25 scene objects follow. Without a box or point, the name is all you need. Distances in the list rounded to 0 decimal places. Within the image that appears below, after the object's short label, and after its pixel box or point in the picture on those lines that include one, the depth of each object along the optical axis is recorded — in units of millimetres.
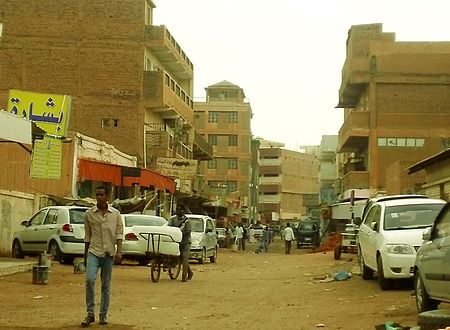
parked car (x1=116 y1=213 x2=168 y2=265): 23234
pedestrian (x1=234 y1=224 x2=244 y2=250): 48625
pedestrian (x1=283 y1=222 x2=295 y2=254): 45719
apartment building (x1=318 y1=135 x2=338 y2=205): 92812
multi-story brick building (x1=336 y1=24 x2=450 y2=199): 50656
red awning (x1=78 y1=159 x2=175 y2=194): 31812
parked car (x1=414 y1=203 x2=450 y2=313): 9148
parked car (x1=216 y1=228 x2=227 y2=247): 52344
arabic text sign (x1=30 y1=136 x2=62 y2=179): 24812
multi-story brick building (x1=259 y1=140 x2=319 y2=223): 113875
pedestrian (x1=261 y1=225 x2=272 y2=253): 48625
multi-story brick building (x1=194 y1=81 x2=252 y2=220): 91188
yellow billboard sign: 27562
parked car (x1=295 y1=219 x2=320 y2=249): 54297
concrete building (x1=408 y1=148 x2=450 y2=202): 24766
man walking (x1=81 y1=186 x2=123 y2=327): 10375
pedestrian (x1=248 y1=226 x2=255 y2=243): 67338
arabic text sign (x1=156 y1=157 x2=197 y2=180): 39812
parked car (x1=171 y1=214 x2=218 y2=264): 27422
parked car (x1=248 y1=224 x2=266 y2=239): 67588
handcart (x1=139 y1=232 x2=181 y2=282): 17984
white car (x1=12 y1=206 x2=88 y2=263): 21797
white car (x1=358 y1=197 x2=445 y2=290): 14328
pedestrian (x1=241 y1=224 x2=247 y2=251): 50031
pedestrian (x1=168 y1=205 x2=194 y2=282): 18359
